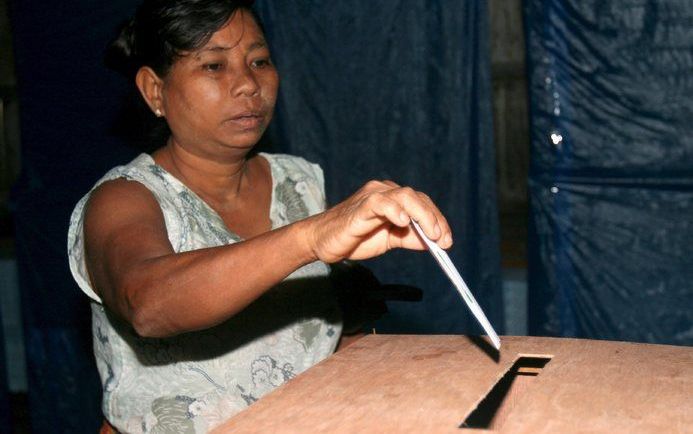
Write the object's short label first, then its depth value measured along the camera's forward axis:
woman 1.35
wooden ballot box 1.13
